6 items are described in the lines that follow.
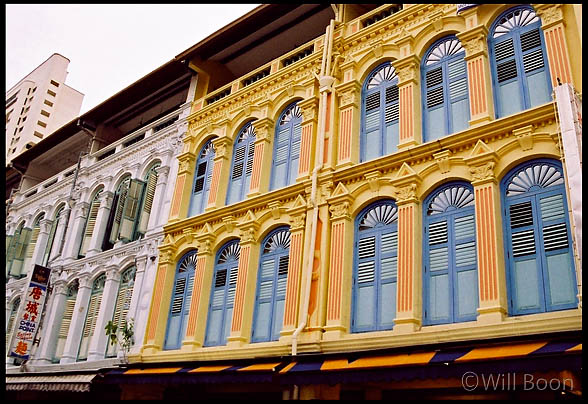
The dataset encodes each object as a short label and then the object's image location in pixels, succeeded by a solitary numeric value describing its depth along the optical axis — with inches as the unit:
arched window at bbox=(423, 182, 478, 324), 295.0
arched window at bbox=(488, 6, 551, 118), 321.7
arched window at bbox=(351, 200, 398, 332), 323.6
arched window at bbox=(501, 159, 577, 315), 266.5
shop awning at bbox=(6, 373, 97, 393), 413.4
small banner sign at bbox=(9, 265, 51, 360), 521.0
